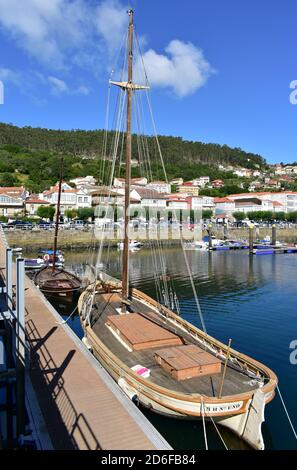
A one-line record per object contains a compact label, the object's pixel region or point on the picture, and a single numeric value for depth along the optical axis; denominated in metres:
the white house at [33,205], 91.44
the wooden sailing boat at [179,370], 10.14
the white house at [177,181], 168.14
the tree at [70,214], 88.31
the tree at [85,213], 86.50
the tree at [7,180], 116.65
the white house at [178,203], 111.31
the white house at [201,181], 171.41
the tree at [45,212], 82.56
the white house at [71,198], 96.00
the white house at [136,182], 115.13
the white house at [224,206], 128.12
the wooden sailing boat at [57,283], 28.08
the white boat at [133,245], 66.59
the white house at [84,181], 125.81
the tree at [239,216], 114.74
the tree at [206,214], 109.95
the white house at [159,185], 131.82
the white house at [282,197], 134.25
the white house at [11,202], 88.00
